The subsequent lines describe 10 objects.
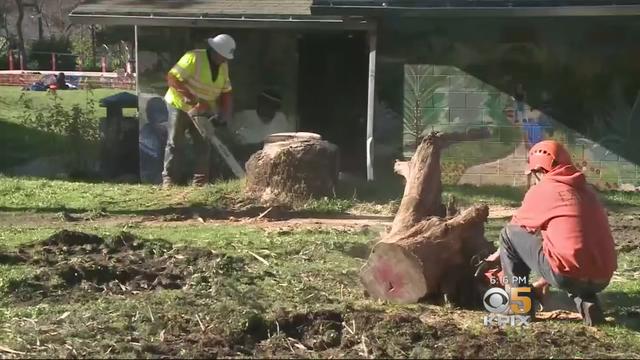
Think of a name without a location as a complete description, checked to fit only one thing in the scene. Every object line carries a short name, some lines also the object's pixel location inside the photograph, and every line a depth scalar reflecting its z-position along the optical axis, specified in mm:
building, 13016
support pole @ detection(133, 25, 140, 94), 14055
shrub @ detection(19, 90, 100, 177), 14766
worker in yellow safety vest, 12656
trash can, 14734
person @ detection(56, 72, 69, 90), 30820
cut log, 6578
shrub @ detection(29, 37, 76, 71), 43969
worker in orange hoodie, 6012
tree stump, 11445
